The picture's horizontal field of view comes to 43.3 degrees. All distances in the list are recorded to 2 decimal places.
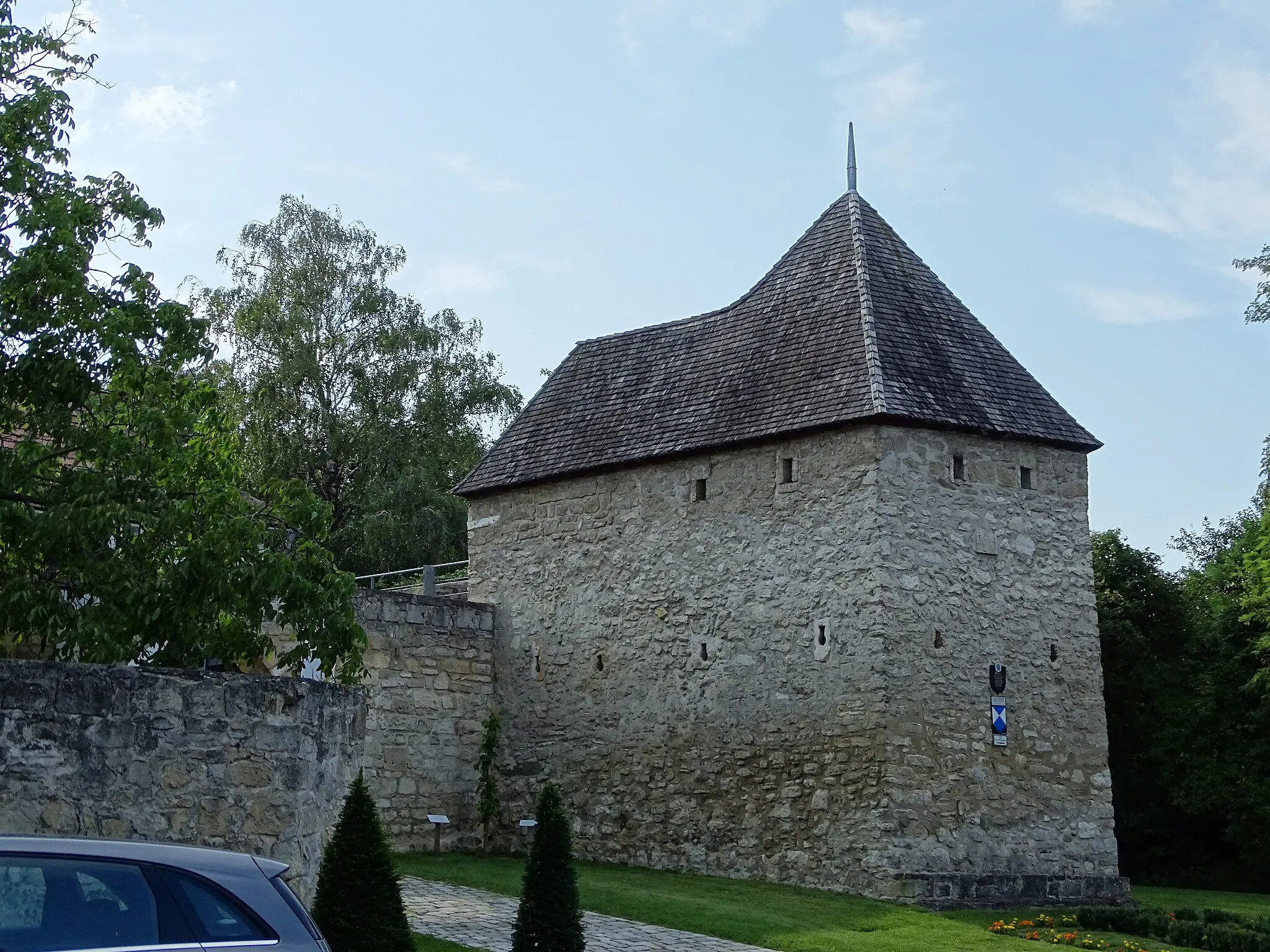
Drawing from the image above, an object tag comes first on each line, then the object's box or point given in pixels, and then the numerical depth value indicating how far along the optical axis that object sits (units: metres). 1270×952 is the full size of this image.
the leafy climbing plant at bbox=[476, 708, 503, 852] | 21.50
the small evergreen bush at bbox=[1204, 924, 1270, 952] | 15.05
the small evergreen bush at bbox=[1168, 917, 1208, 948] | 15.55
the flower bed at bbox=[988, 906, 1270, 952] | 15.15
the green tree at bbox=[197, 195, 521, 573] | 36.31
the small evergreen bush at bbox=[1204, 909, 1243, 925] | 16.42
